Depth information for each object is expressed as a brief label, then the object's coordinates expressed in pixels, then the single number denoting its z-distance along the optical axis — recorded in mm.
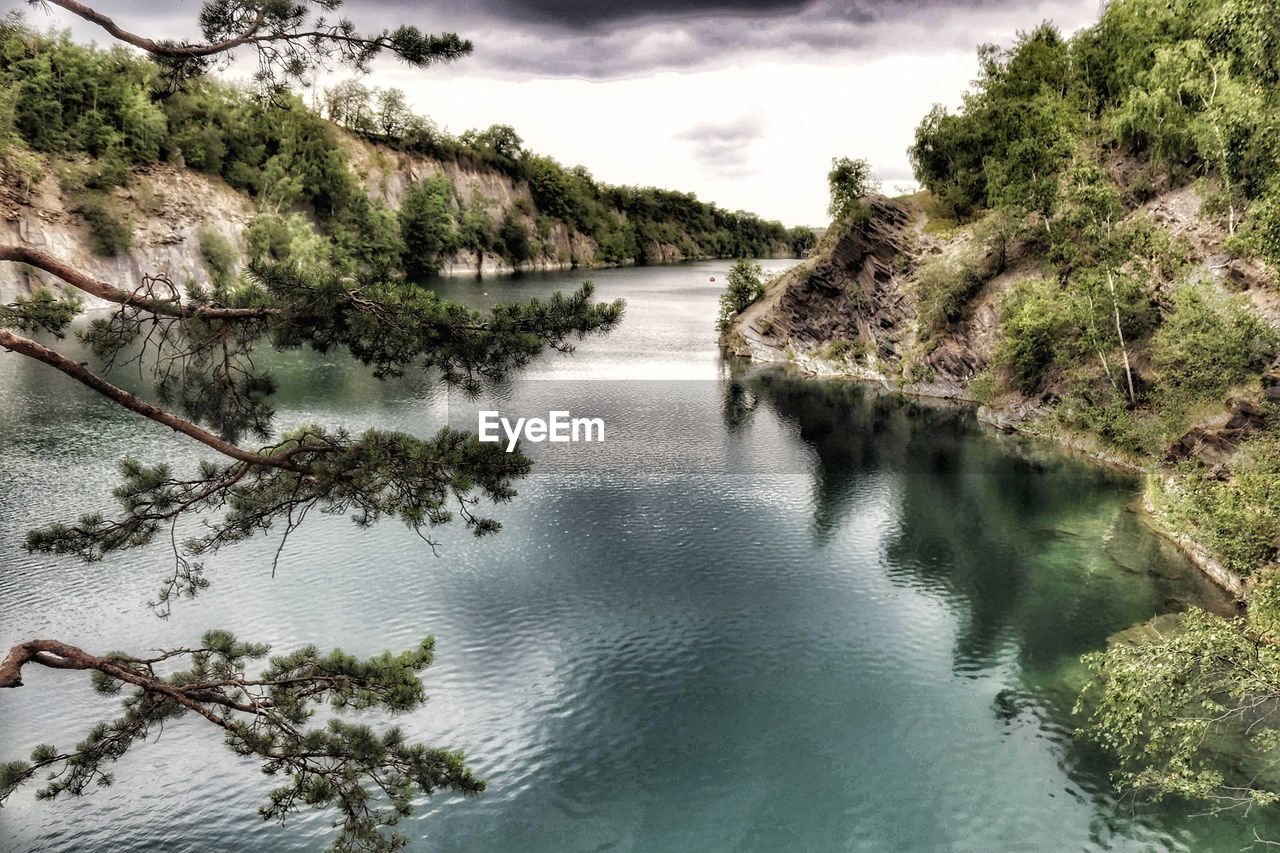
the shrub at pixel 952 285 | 54562
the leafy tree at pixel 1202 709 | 13785
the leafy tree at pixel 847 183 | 65812
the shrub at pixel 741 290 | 78938
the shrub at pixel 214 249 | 85812
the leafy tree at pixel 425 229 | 126375
